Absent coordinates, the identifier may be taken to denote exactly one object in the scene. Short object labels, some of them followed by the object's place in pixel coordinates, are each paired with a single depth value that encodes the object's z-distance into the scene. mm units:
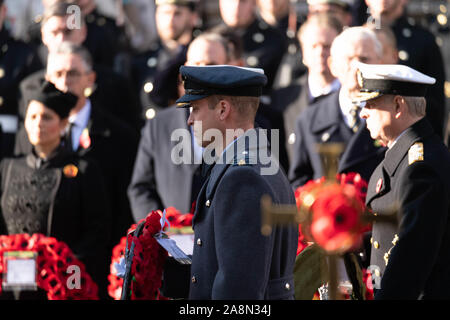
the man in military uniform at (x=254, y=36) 19516
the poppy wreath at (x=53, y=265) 13422
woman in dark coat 14672
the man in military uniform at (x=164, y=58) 17578
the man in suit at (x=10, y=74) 18398
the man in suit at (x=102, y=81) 18734
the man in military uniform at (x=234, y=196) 8836
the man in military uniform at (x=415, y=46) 17250
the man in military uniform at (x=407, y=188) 9984
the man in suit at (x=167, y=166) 15766
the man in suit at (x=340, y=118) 14781
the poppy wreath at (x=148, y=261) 10242
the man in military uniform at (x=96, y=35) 20766
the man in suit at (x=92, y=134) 16859
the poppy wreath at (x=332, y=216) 7043
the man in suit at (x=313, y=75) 16641
